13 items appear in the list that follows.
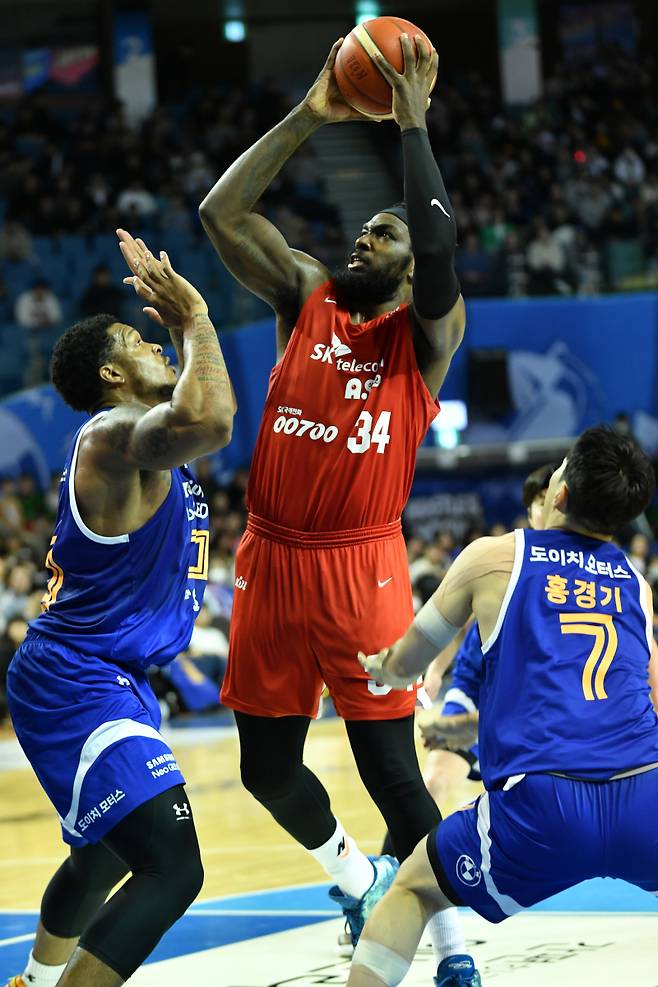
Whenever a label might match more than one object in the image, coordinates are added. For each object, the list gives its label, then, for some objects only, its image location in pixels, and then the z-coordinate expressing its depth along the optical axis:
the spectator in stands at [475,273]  19.22
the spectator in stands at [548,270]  19.14
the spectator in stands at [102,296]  17.05
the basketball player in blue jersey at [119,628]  3.80
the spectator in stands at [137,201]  20.77
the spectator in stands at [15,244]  19.11
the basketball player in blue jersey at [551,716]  3.55
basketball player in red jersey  4.74
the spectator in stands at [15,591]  13.29
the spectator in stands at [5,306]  17.67
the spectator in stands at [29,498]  16.12
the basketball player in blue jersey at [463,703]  5.71
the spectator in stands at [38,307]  17.80
